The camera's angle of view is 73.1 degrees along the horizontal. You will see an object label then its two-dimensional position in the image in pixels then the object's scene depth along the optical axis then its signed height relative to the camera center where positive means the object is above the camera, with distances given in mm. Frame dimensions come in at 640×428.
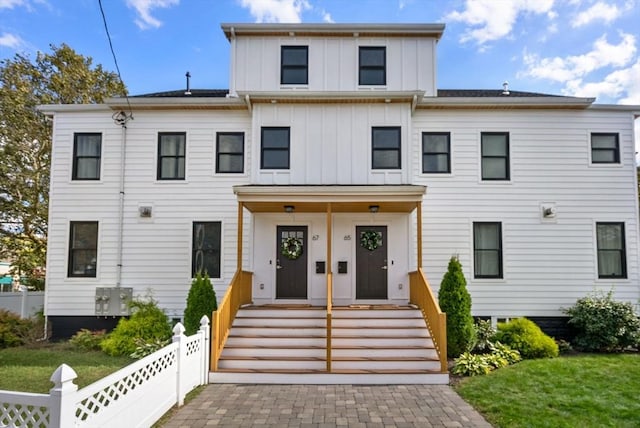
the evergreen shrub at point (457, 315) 8195 -1181
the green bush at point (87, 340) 9461 -1979
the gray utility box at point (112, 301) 10125 -1176
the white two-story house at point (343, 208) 10219 +1256
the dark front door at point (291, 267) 10203 -355
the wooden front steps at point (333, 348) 7297 -1751
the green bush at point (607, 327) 9102 -1537
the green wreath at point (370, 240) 10297 +300
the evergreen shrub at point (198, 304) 8406 -1037
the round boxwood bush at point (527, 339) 8570 -1729
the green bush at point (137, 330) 8906 -1679
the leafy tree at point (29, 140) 16062 +4145
